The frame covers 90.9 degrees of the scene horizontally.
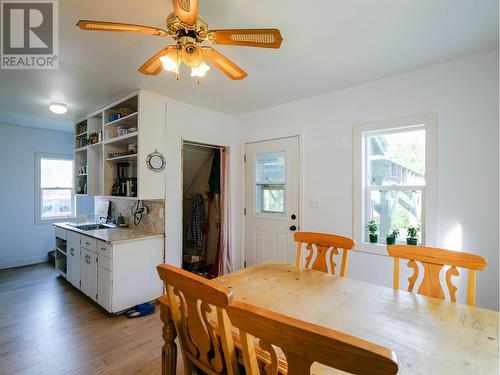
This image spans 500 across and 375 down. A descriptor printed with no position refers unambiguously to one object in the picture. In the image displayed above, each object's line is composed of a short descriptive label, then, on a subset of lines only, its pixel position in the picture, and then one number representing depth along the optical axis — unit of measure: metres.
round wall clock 2.97
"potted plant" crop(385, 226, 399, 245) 2.42
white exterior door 3.25
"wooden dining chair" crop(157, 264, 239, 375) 0.92
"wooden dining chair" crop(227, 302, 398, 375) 0.56
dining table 0.89
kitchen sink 3.74
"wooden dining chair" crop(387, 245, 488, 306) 1.38
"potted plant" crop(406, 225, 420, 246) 2.31
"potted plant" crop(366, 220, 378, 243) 2.58
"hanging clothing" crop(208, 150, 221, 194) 3.99
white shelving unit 2.93
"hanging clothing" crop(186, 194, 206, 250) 4.08
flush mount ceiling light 3.26
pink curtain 3.75
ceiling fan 1.20
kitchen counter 2.79
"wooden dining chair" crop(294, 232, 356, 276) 1.83
